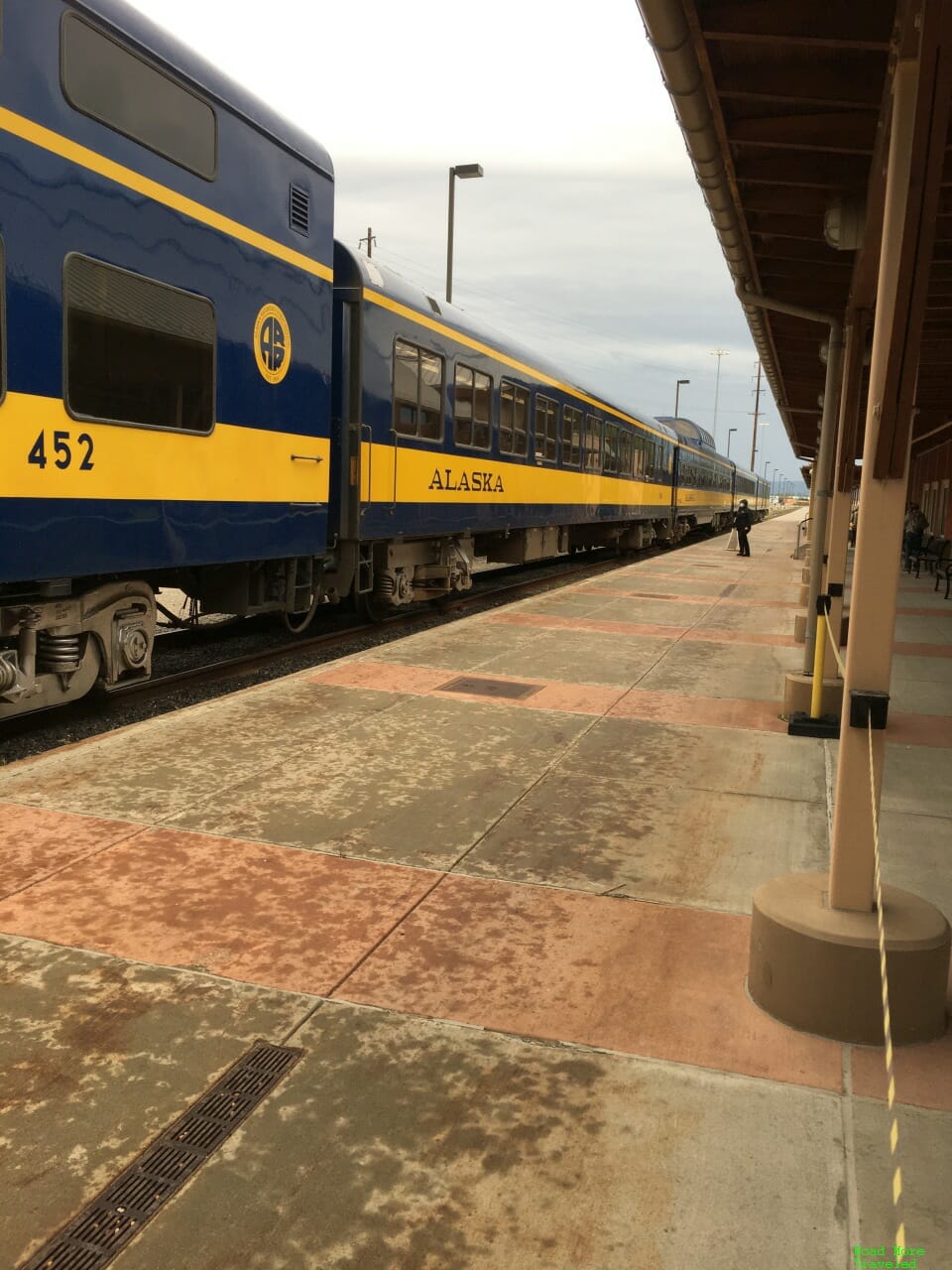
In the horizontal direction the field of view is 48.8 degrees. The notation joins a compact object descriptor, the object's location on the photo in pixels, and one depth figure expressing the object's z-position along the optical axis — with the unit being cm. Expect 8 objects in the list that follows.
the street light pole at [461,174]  2080
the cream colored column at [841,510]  695
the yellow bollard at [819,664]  666
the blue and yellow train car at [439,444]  973
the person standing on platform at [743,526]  2694
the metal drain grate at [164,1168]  220
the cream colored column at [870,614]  308
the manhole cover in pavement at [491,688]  792
